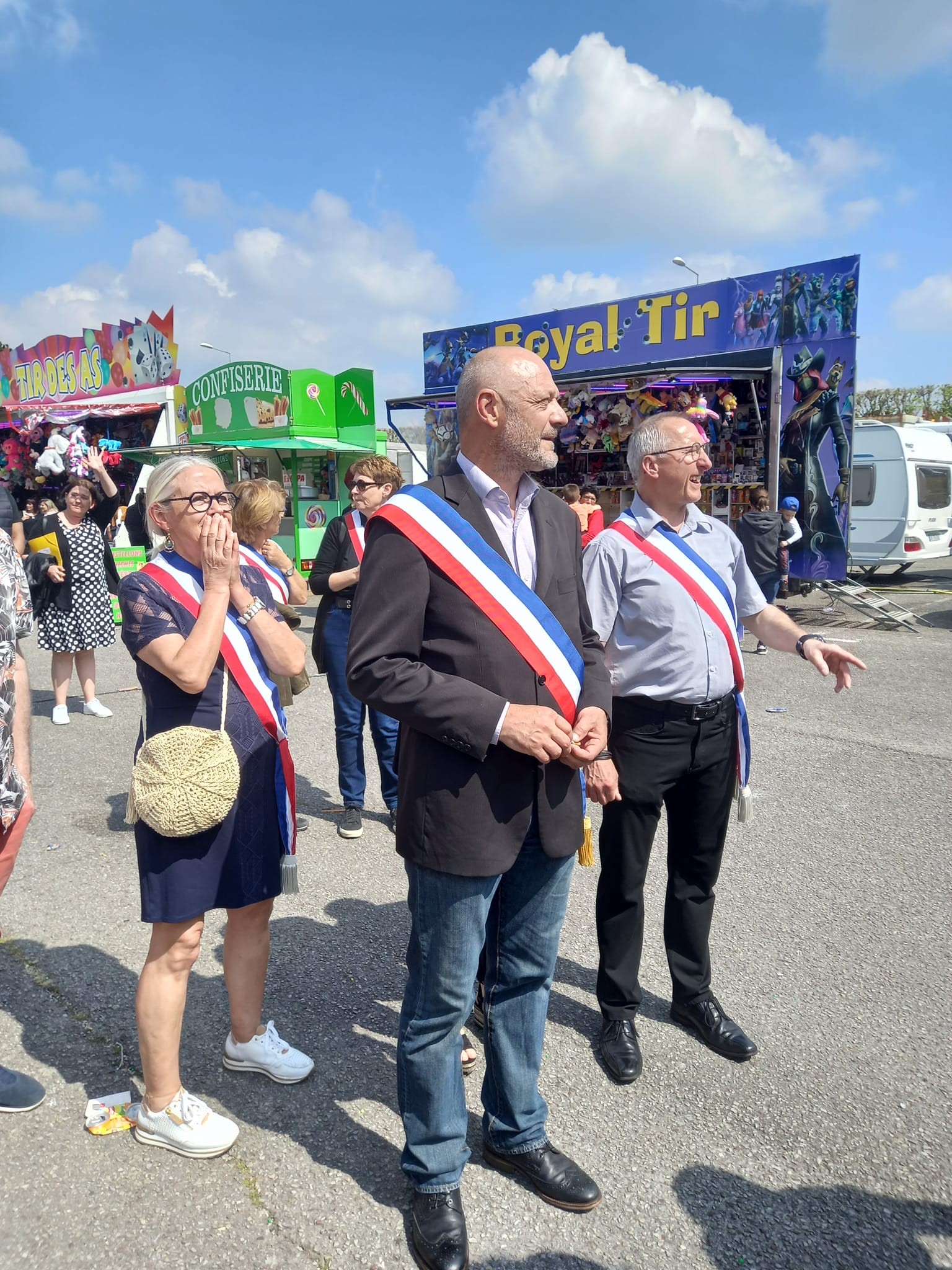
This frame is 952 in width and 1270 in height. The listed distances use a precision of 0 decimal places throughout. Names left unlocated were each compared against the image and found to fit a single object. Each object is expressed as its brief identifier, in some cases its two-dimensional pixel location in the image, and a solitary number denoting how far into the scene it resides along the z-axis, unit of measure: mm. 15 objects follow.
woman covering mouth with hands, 2291
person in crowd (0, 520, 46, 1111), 2438
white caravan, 15094
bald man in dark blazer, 1970
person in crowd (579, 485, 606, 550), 10766
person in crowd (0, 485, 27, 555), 2883
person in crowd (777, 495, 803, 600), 10656
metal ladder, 11336
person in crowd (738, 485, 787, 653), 9984
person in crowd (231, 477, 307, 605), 3939
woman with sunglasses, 4734
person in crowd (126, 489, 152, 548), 10586
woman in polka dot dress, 7090
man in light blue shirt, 2809
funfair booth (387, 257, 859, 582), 11125
